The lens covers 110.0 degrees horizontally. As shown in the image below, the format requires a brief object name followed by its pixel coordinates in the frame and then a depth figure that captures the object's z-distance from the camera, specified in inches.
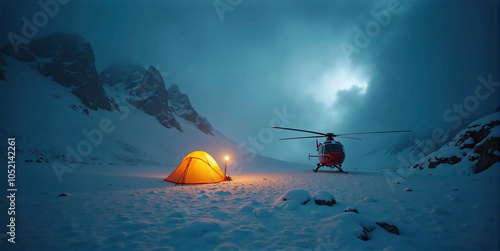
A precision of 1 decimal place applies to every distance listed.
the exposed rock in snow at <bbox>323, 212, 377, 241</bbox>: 135.6
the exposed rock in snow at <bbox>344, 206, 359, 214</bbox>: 187.5
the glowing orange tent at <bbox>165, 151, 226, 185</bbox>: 416.2
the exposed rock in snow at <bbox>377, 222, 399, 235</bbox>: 143.8
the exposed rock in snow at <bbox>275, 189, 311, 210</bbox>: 216.1
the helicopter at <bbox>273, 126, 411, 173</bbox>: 673.6
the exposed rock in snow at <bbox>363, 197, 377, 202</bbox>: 240.3
